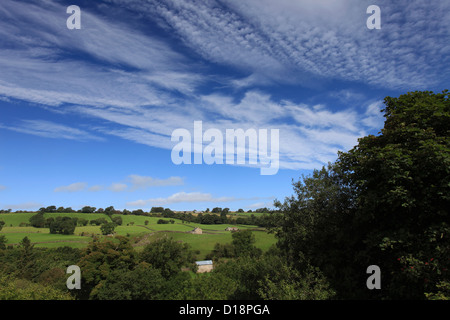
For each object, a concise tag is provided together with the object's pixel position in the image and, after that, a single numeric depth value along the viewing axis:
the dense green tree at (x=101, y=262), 50.19
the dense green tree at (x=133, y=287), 42.28
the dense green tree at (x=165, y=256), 61.69
